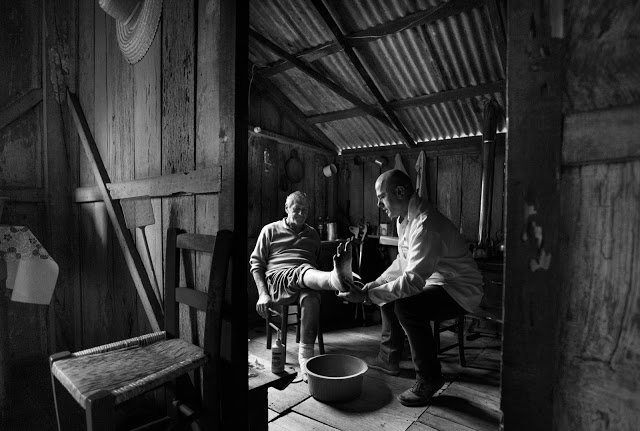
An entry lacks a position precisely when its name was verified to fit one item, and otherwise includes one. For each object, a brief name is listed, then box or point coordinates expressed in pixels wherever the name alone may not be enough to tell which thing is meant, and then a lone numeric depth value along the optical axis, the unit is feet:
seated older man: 10.87
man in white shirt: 8.68
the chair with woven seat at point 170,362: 4.67
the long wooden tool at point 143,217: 7.57
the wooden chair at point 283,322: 11.53
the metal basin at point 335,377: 8.96
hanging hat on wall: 7.25
